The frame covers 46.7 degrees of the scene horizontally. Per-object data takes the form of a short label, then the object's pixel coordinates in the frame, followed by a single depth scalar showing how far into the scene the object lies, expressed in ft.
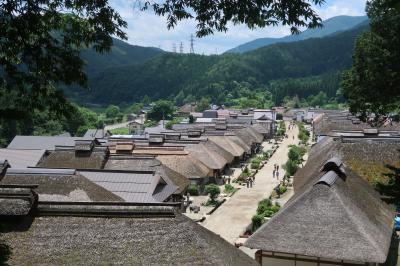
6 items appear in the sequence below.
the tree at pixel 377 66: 70.59
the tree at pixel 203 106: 470.10
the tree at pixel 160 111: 395.34
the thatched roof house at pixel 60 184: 71.72
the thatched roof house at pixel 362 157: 91.45
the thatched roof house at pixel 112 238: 41.75
